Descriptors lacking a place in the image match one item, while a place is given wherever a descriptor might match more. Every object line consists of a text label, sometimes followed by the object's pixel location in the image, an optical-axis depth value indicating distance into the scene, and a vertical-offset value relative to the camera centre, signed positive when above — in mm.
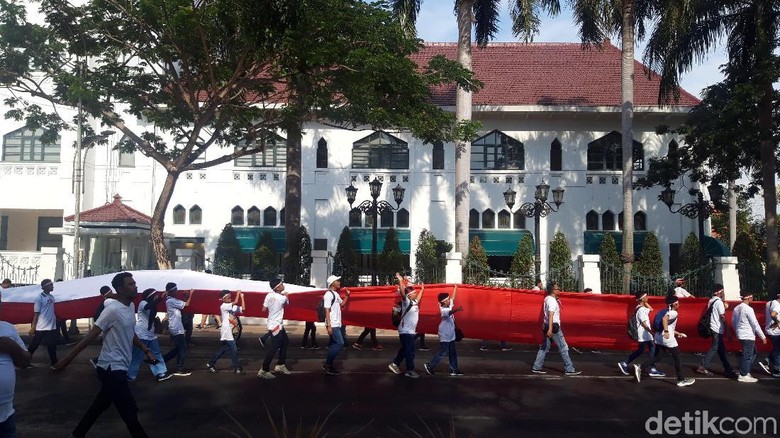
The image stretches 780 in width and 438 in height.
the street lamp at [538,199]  20136 +1547
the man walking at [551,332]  12070 -1500
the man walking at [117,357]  6863 -1148
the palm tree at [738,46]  19891 +6319
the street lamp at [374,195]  20062 +1644
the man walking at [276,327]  11555 -1368
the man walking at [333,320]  11734 -1267
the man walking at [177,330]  11773 -1456
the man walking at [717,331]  12219 -1486
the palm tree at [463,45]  21234 +6541
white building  28766 +2978
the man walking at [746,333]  11750 -1471
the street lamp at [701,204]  20250 +1405
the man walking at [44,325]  12812 -1498
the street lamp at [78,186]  19530 +1780
